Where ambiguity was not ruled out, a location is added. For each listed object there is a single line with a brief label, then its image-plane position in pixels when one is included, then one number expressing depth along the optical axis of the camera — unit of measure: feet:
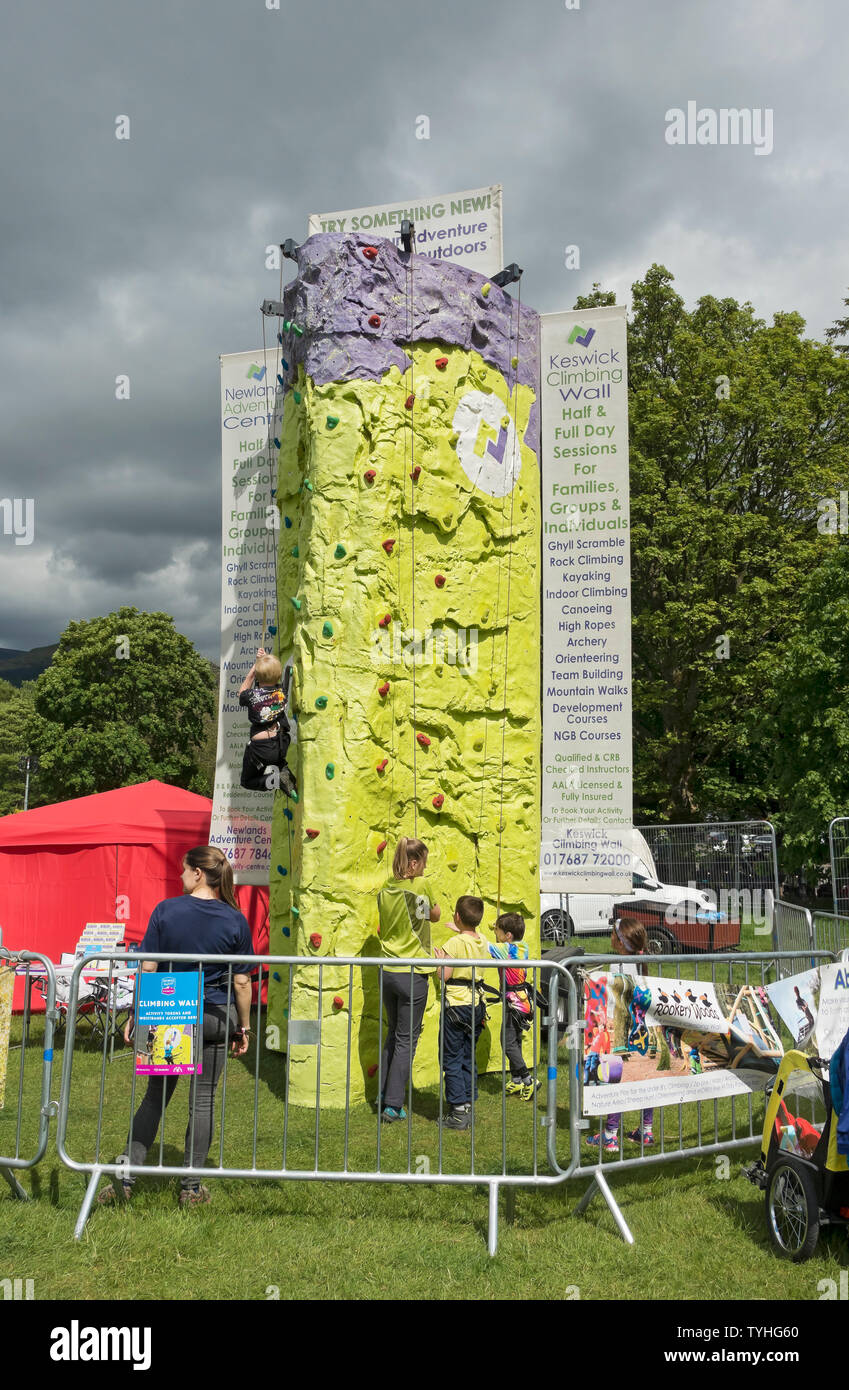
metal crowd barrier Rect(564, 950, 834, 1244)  15.90
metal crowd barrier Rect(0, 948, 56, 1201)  16.55
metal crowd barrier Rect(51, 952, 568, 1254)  15.75
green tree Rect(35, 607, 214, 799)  126.11
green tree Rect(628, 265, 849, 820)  79.66
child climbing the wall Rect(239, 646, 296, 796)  27.53
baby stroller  13.98
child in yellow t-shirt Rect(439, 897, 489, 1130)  21.54
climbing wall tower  25.62
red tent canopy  39.75
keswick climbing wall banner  32.09
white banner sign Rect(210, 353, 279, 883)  34.40
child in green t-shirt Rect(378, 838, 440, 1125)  22.53
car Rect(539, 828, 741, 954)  51.13
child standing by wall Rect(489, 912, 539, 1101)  25.30
